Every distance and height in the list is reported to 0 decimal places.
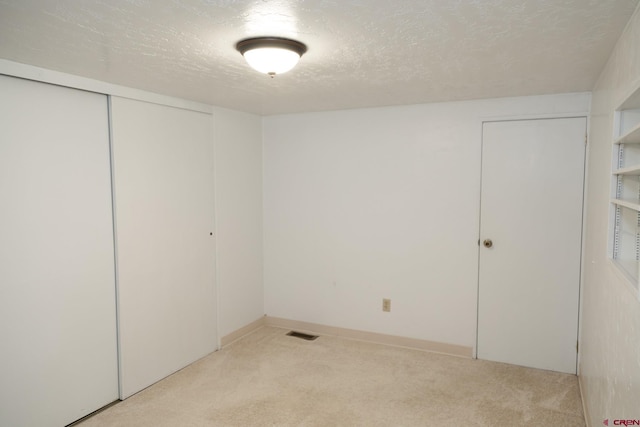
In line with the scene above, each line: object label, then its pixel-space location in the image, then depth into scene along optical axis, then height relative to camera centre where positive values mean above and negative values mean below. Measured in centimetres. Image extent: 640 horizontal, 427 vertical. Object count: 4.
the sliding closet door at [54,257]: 231 -40
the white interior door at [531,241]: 324 -39
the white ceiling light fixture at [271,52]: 192 +68
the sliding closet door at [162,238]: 295 -36
